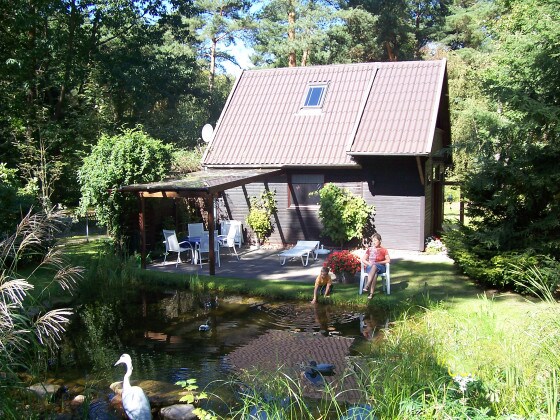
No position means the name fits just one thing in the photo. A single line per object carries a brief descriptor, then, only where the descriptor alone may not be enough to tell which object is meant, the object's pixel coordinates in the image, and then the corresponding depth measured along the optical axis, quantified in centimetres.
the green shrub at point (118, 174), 1391
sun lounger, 1334
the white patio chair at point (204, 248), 1365
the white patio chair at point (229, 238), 1458
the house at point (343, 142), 1487
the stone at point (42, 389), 587
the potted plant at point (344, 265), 1125
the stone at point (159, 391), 631
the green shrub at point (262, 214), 1617
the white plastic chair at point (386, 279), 1032
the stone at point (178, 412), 595
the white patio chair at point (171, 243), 1344
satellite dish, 1802
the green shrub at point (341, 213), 1495
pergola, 1198
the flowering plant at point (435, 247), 1487
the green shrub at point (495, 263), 988
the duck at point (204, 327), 898
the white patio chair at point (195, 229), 1475
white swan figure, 570
